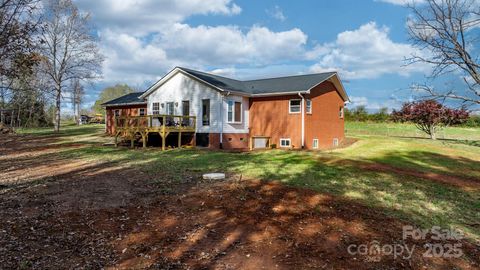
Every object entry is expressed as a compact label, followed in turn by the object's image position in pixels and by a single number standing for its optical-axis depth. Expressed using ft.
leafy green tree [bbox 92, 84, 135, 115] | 231.30
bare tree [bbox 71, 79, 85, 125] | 129.70
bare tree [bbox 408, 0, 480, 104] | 28.53
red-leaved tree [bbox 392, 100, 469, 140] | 76.89
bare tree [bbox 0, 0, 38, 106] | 28.43
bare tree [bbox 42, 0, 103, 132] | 106.11
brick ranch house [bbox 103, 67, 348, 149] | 64.49
